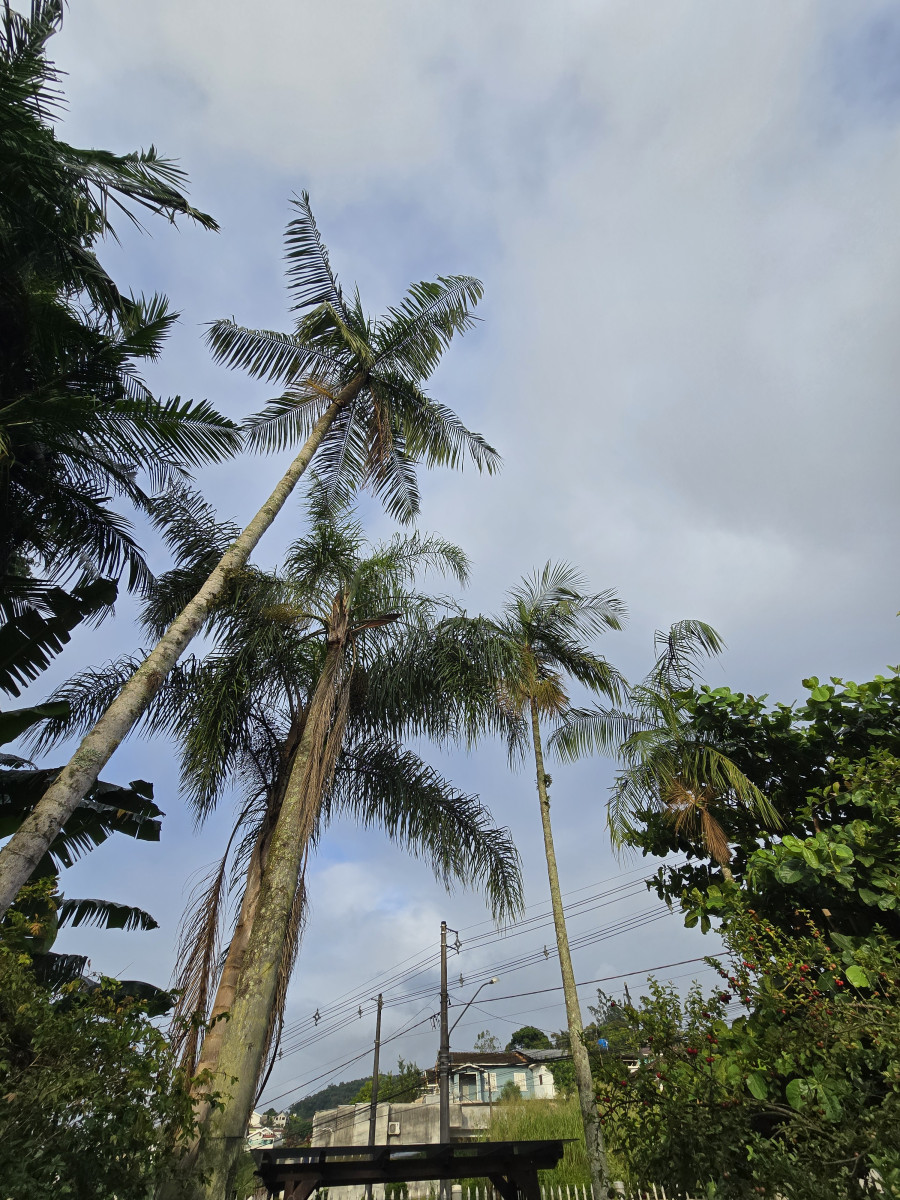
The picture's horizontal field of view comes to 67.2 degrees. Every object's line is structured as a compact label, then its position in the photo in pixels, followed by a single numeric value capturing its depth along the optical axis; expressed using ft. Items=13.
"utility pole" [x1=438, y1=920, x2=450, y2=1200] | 55.74
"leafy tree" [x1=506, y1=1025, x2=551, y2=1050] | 207.21
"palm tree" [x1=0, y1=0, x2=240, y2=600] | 19.88
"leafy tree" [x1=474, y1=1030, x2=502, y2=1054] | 118.73
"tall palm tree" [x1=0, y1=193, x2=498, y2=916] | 31.63
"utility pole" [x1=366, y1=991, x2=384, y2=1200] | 71.45
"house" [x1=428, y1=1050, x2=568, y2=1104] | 135.85
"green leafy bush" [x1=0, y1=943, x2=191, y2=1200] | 11.25
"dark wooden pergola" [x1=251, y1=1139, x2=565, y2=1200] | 22.67
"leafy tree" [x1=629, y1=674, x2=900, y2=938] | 13.74
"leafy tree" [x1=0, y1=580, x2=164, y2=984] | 23.90
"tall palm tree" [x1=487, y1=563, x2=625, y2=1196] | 32.48
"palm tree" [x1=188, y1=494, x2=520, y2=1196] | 17.22
